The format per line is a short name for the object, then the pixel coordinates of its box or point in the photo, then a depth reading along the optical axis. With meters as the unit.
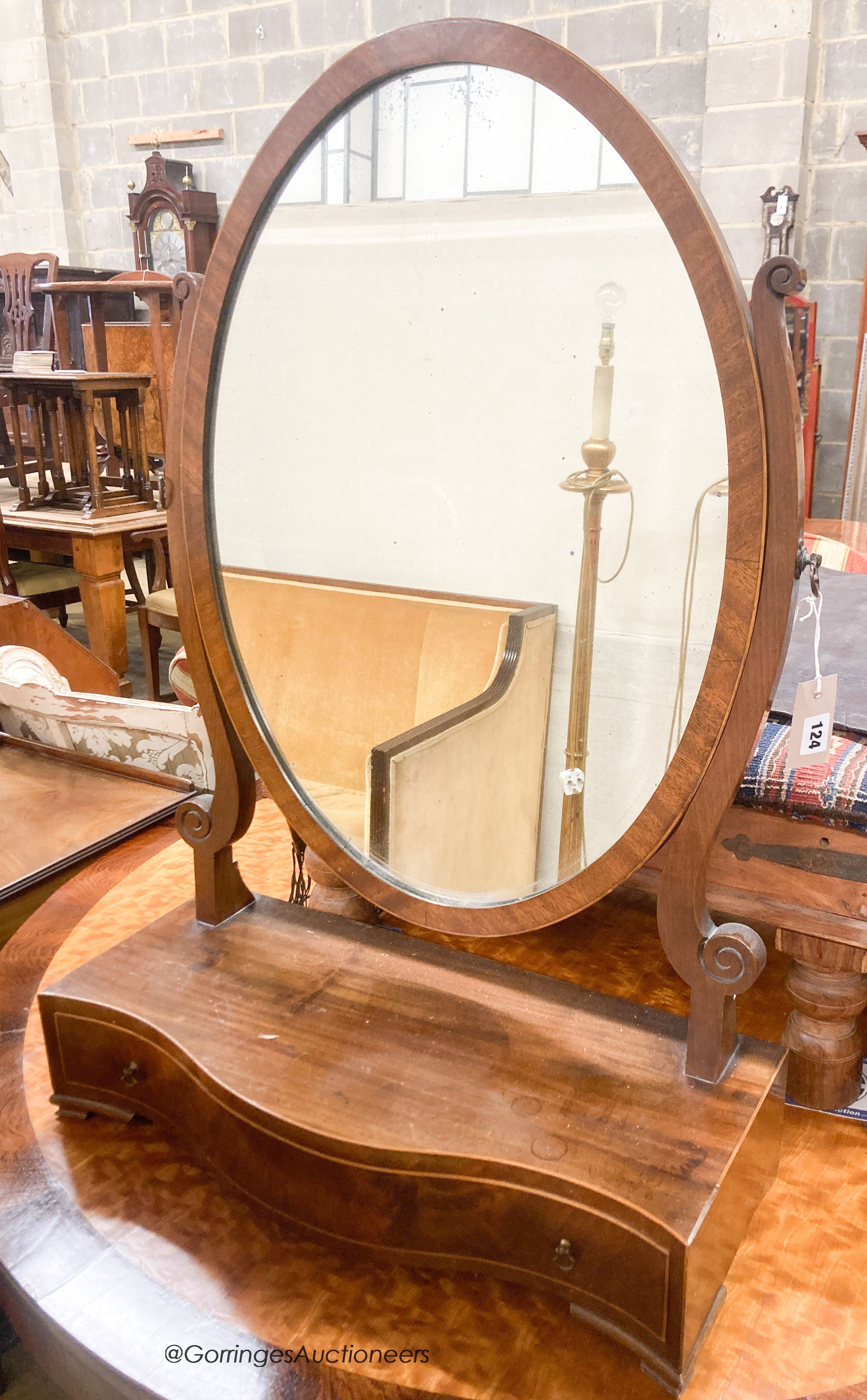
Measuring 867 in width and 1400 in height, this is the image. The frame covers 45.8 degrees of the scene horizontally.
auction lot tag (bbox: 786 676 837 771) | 0.62
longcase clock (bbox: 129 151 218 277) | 4.28
